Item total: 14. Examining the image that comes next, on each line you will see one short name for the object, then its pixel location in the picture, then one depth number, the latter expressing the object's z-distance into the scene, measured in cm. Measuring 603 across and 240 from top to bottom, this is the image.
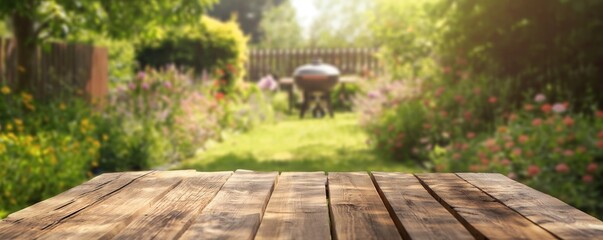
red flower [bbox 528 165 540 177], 590
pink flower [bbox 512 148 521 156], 636
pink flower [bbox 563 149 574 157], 590
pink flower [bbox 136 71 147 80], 1048
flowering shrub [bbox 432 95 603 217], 573
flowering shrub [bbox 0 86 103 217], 594
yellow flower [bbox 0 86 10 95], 706
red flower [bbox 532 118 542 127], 668
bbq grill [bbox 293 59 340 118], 1664
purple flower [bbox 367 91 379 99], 1127
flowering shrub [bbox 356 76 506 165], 889
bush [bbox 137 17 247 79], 1435
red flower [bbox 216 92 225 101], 1234
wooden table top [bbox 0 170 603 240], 206
